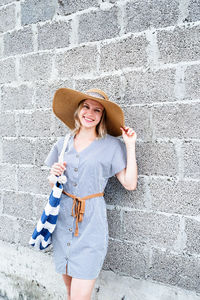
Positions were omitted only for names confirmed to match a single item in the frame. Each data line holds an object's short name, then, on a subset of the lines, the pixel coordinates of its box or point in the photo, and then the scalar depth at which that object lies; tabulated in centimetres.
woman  170
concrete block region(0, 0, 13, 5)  237
